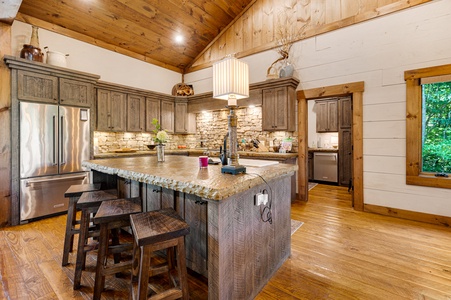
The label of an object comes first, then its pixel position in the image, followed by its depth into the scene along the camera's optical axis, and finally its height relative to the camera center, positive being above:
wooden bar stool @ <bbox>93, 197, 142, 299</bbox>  1.57 -0.61
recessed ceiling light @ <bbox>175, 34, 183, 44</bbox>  5.36 +2.81
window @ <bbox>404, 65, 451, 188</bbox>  3.19 +0.31
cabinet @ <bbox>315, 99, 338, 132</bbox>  6.10 +0.96
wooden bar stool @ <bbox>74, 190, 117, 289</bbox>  1.79 -0.65
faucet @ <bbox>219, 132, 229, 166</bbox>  1.92 -0.08
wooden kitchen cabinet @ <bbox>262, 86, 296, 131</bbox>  4.30 +0.81
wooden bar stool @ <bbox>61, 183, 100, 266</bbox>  2.09 -0.71
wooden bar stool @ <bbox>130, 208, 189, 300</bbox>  1.25 -0.57
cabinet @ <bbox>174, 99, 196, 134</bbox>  6.06 +0.89
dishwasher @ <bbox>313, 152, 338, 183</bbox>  5.88 -0.51
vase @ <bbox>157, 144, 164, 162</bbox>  2.61 -0.04
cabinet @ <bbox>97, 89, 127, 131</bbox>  4.50 +0.85
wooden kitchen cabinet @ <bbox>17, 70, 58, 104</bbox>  3.20 +0.97
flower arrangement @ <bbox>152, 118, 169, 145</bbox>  2.54 +0.14
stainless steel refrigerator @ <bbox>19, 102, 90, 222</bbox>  3.24 -0.09
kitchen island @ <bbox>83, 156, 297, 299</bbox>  1.33 -0.52
